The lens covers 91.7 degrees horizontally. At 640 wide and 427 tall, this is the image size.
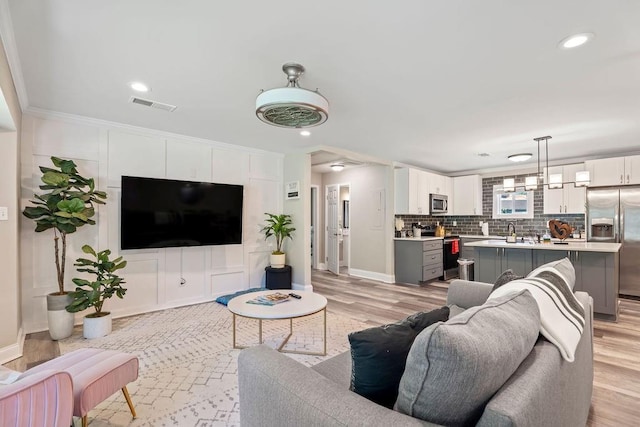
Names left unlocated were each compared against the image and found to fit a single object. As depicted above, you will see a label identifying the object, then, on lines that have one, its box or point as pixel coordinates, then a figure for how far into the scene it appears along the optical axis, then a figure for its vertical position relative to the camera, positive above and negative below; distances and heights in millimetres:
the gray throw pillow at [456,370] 831 -430
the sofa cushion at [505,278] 2117 -431
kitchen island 3711 -608
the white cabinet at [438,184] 6629 +713
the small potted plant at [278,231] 4992 -251
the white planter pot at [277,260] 5020 -728
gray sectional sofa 844 -576
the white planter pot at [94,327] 3189 -1155
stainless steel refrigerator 4852 -134
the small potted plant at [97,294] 3121 -809
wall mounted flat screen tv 3752 +30
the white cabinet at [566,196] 5559 +366
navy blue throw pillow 1079 -516
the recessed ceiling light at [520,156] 4852 +934
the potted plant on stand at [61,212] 3062 +32
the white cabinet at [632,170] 4848 +727
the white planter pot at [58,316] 3117 -1010
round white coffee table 2496 -794
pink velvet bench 1562 -864
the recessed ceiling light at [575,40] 1961 +1139
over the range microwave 6641 +260
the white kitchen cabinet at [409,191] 6152 +492
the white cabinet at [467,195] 6840 +460
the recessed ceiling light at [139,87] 2693 +1138
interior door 7266 -256
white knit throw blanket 1229 -427
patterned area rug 2008 -1275
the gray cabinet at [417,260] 5770 -856
